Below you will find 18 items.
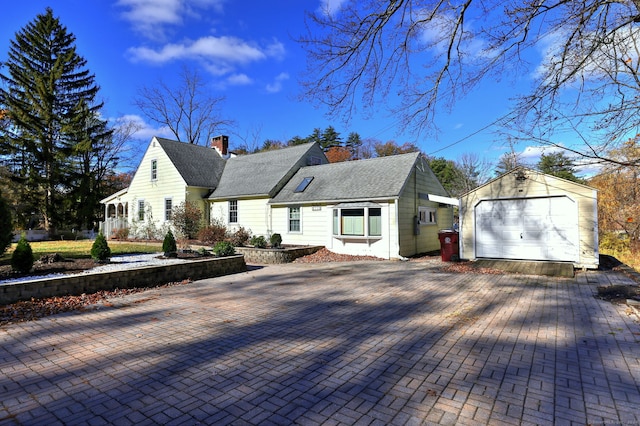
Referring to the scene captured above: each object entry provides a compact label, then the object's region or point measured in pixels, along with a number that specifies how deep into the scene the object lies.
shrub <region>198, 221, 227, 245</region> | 17.83
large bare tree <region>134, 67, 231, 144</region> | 34.84
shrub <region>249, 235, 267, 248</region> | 15.02
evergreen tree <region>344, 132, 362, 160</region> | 46.03
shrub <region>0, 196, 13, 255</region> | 8.99
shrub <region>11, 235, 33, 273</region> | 8.10
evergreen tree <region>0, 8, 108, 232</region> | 26.84
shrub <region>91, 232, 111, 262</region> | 10.33
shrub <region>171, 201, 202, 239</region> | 19.78
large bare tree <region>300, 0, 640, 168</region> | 5.84
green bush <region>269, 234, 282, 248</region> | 15.53
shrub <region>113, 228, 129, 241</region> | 22.56
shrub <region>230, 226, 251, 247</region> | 17.16
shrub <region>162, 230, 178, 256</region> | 11.97
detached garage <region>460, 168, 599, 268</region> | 10.91
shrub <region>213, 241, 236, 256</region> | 11.82
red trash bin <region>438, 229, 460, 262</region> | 13.71
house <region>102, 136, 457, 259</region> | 15.00
